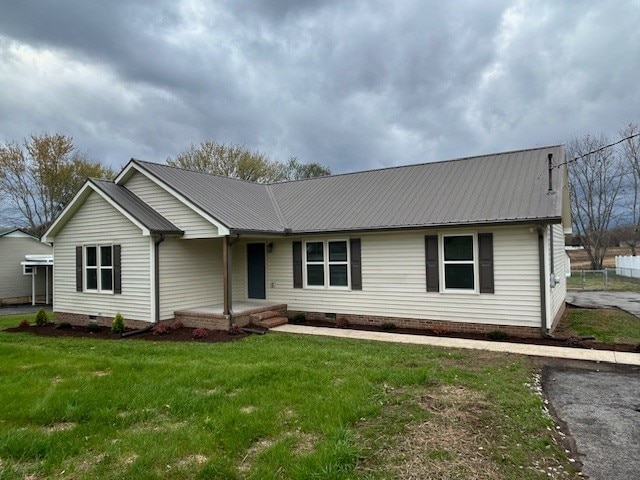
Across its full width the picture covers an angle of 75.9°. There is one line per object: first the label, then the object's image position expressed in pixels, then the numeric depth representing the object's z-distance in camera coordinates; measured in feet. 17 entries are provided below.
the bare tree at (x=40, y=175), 99.40
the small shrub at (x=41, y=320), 43.42
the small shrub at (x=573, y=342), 28.50
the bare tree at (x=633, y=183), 103.65
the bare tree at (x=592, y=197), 110.01
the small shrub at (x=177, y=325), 36.76
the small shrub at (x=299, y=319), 40.07
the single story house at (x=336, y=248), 32.19
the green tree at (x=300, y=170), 119.85
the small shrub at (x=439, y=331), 33.28
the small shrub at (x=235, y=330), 34.53
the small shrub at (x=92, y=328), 38.99
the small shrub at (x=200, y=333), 33.63
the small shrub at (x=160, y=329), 35.04
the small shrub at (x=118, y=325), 36.90
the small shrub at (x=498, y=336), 31.04
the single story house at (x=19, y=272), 73.46
